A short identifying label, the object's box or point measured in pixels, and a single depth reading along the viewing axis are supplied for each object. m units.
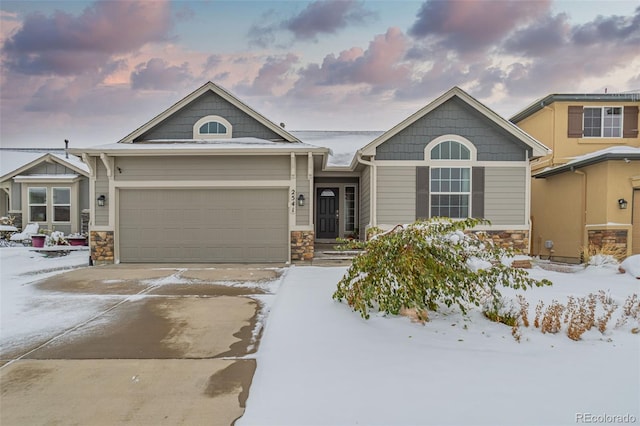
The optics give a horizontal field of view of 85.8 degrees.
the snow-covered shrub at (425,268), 4.12
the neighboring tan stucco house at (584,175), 10.11
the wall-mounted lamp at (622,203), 10.04
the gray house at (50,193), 15.69
